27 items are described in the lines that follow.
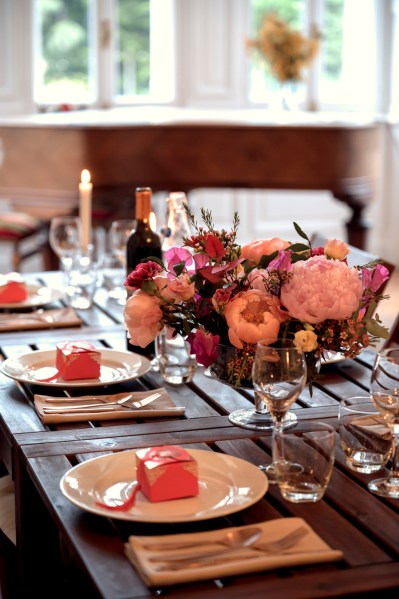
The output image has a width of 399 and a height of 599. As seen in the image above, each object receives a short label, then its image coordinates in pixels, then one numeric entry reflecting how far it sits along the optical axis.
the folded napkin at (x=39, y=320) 2.79
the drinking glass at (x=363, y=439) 1.97
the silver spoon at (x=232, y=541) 1.68
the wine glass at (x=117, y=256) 3.12
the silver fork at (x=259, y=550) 1.65
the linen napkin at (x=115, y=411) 2.15
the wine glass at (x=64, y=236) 3.14
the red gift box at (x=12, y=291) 2.96
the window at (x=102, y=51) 7.86
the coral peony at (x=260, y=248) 2.12
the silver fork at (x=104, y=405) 2.18
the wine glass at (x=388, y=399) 1.89
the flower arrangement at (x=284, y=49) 7.14
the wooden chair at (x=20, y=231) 5.93
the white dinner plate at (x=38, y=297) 2.94
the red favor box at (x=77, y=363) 2.35
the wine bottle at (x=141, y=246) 2.60
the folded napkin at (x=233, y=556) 1.62
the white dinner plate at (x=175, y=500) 1.77
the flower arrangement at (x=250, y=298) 2.01
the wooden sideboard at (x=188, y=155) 5.42
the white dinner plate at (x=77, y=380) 2.33
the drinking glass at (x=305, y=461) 1.81
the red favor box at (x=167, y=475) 1.82
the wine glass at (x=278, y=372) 1.93
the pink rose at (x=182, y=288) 2.07
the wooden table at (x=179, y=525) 1.65
